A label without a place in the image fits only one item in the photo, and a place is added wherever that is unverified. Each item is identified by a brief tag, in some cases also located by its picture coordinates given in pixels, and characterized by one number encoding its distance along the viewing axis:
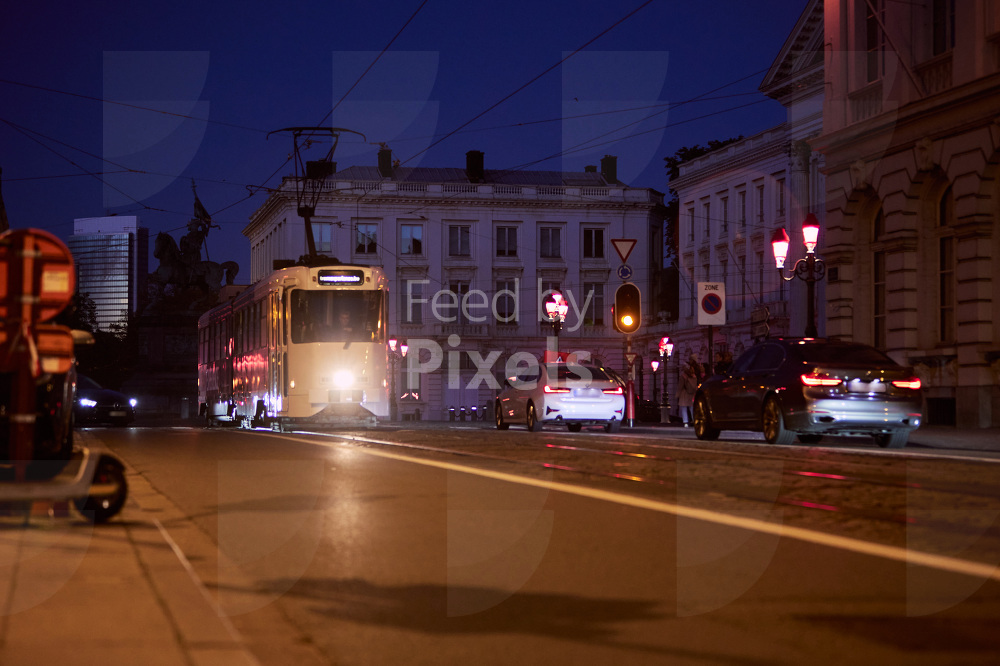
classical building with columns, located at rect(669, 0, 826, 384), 48.47
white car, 25.61
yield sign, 29.10
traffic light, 28.44
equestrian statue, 75.19
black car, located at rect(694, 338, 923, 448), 17.80
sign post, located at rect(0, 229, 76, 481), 6.84
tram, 27.39
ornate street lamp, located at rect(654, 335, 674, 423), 38.06
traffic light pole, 31.51
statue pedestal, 63.91
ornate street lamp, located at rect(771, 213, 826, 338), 23.86
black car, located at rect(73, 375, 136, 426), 34.97
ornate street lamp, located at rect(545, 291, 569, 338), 35.31
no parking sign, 28.73
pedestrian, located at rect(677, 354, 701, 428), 32.47
